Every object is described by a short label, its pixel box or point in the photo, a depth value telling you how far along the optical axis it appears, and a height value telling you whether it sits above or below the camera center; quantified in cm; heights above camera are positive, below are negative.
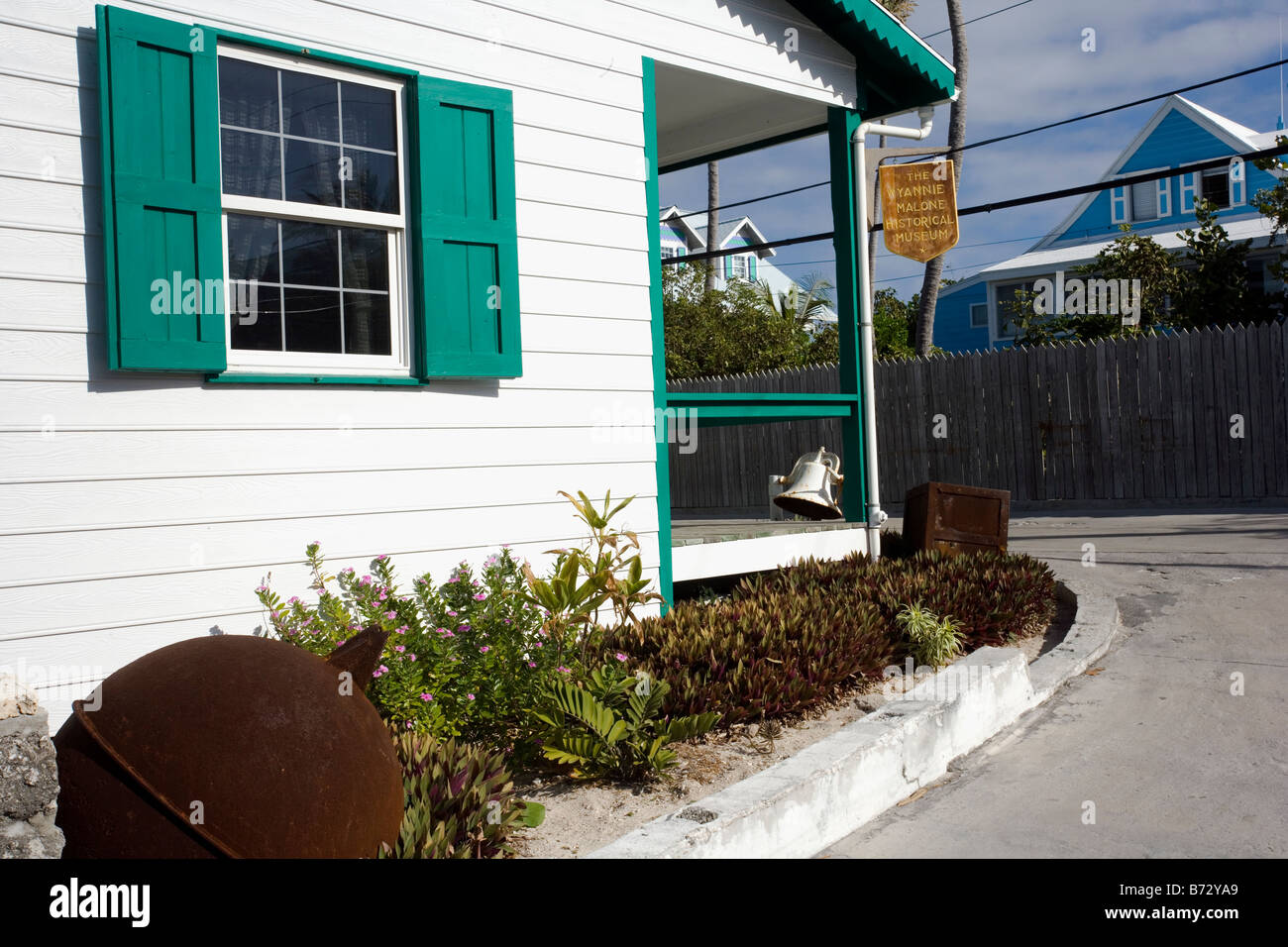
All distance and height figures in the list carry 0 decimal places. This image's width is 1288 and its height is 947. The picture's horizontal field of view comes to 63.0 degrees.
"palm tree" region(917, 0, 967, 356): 2264 +715
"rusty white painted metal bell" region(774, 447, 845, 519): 824 -12
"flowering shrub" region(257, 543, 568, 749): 437 -73
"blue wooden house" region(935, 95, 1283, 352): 2805 +726
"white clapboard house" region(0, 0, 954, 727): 431 +94
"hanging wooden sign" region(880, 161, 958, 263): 899 +226
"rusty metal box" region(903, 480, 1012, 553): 831 -41
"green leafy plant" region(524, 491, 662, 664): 486 -52
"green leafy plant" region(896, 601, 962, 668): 595 -97
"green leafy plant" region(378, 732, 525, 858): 317 -104
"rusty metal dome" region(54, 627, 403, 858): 267 -72
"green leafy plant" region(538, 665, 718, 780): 411 -101
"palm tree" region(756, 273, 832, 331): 2889 +491
